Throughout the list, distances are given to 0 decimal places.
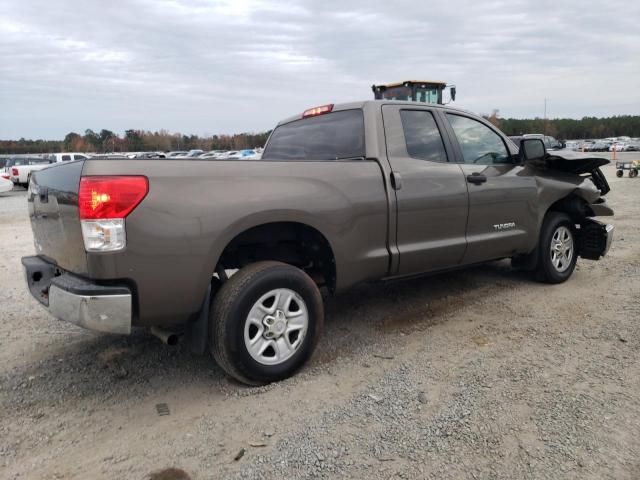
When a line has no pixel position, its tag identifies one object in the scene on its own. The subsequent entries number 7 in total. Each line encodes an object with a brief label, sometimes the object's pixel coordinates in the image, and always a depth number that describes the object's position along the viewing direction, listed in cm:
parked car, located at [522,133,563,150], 2034
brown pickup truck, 280
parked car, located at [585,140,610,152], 5931
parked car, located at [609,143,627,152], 5532
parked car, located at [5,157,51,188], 2439
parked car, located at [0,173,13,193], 1952
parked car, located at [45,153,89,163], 2721
